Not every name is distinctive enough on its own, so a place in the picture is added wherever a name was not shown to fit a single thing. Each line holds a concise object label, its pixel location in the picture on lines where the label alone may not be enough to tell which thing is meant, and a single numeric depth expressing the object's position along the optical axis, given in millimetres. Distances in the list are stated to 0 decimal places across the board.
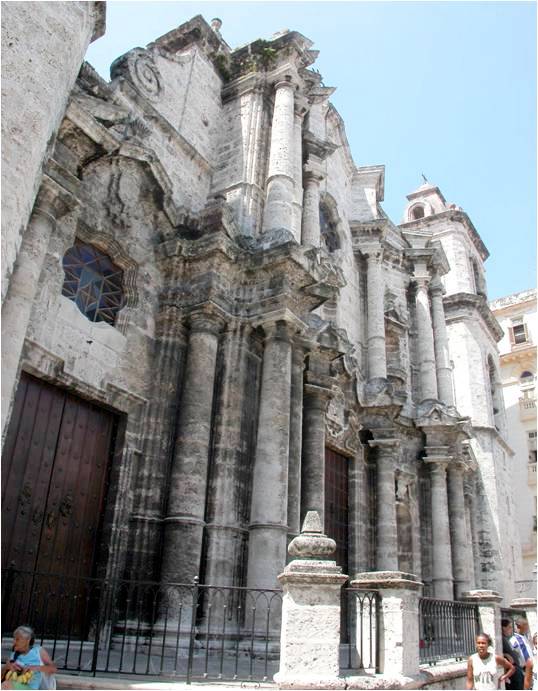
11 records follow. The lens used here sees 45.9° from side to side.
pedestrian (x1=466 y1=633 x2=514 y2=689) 5926
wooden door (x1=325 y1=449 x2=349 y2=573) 12688
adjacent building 26406
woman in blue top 4449
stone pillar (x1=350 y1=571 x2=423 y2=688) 5688
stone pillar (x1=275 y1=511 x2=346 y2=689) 4902
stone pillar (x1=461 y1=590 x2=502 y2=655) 9070
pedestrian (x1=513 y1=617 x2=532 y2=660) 7179
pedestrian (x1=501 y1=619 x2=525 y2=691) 6703
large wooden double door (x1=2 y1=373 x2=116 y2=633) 7078
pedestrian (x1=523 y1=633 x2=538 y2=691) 6590
